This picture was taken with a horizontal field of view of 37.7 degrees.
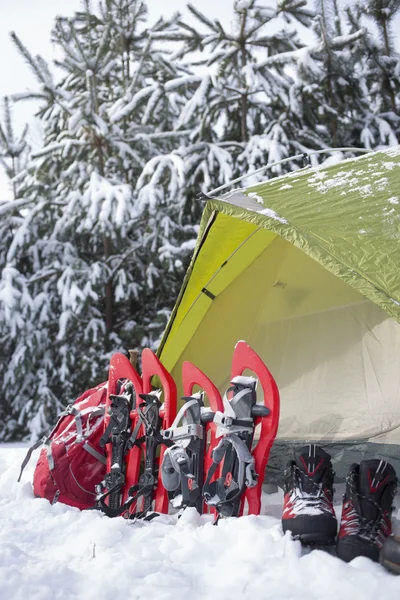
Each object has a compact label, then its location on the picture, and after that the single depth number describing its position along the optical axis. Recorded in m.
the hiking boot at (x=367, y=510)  1.75
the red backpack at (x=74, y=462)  2.84
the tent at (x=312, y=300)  2.36
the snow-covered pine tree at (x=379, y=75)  6.54
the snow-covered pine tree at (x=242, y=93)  6.28
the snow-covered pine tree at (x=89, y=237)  6.13
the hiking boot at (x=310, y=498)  1.85
